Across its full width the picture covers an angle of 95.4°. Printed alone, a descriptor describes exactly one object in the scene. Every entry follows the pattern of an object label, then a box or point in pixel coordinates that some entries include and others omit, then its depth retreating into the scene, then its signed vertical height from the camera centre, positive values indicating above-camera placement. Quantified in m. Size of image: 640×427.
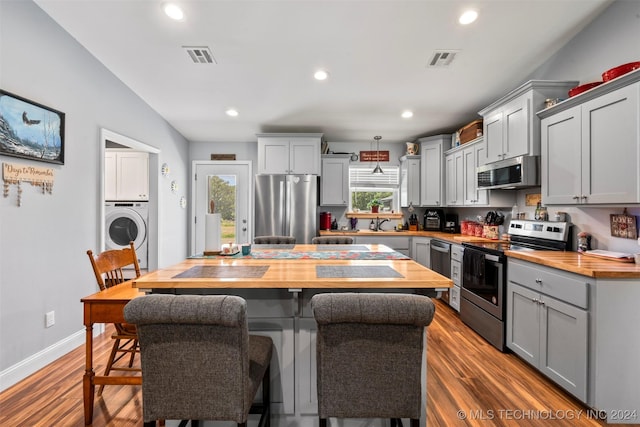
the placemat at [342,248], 2.43 -0.31
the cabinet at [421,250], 4.32 -0.58
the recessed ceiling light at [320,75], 3.07 +1.47
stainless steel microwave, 2.76 +0.40
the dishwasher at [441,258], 3.69 -0.61
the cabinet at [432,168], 4.60 +0.71
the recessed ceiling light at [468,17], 2.21 +1.51
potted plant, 5.27 +0.15
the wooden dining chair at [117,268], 1.83 -0.39
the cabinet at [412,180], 5.00 +0.55
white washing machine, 4.29 -0.22
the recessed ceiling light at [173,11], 2.18 +1.53
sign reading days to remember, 2.11 +0.29
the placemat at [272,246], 2.64 -0.32
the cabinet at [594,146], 1.86 +0.48
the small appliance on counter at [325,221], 4.95 -0.16
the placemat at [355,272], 1.50 -0.33
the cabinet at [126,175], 4.36 +0.55
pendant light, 5.11 +1.18
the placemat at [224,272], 1.50 -0.33
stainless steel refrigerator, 4.50 +0.06
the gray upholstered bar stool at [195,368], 1.09 -0.60
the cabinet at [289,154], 4.67 +0.93
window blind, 5.39 +0.65
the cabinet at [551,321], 1.85 -0.80
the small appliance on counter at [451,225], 4.74 -0.21
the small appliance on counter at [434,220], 4.94 -0.14
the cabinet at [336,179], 4.93 +0.56
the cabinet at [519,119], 2.65 +0.94
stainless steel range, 2.64 -0.58
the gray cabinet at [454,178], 4.12 +0.51
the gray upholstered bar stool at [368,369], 1.13 -0.62
